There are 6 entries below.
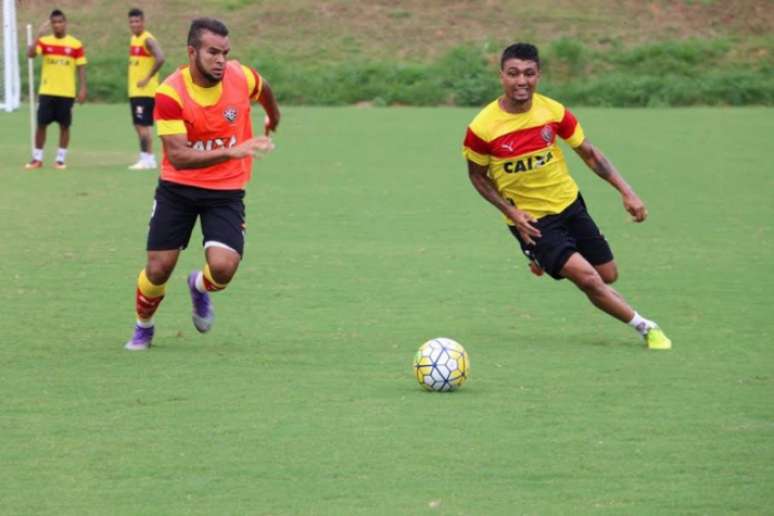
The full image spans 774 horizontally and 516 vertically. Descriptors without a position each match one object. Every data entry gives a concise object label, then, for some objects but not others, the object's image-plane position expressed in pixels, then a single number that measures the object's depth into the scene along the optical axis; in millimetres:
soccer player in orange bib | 17734
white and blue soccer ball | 16094
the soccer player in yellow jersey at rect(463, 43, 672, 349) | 18859
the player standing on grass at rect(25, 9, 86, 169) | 41750
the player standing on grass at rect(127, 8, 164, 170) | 41531
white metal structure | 55219
